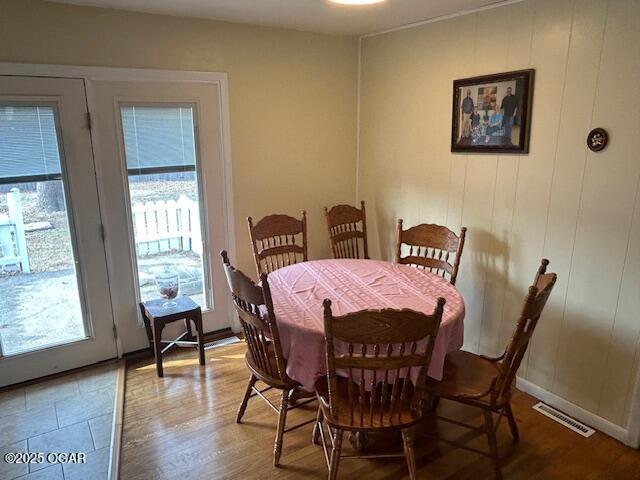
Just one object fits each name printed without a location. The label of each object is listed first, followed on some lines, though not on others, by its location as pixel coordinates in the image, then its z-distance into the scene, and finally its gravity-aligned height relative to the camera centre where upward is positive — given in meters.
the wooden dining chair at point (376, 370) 1.66 -0.89
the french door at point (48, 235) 2.60 -0.53
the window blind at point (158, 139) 2.93 +0.06
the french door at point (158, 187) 2.89 -0.26
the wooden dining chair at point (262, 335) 1.98 -0.86
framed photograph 2.56 +0.21
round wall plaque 2.22 +0.04
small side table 2.88 -1.10
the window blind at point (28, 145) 2.55 +0.02
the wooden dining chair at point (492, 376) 1.85 -1.09
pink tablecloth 1.99 -0.77
